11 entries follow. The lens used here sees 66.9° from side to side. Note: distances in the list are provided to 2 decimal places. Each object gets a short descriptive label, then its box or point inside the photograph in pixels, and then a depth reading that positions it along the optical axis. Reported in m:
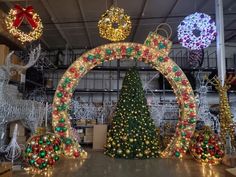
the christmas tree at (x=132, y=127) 3.31
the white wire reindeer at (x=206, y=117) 4.73
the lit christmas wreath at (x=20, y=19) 2.92
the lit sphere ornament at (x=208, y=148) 2.94
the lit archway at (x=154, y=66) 3.28
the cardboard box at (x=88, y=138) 4.89
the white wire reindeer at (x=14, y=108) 2.80
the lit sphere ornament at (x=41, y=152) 2.52
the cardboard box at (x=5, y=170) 1.93
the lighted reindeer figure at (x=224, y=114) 3.16
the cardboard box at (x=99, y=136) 4.15
